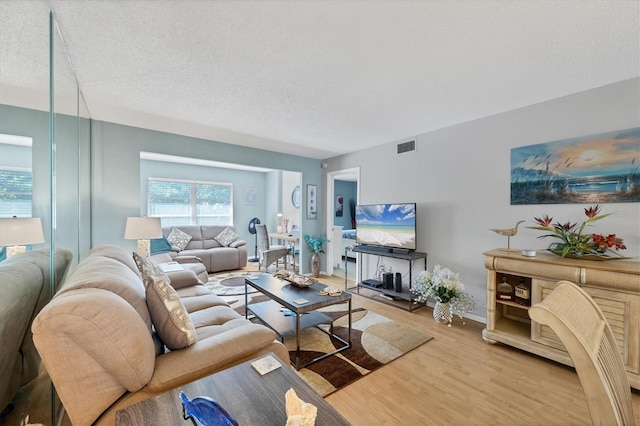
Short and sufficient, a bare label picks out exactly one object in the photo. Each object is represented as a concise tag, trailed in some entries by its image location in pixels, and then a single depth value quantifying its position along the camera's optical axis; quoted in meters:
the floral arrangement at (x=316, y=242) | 5.12
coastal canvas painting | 2.20
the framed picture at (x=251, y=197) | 7.36
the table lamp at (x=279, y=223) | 6.81
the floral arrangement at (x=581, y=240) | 2.10
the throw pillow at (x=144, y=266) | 1.62
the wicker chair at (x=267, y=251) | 5.35
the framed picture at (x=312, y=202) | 5.25
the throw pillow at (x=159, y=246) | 4.14
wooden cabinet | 1.87
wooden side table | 0.84
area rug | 2.05
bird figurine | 2.58
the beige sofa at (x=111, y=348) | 0.94
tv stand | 3.47
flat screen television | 3.58
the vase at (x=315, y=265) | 5.14
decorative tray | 2.76
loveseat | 5.40
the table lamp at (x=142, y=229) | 3.19
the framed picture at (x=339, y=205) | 8.29
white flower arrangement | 2.96
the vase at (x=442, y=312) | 2.99
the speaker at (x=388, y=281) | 3.74
